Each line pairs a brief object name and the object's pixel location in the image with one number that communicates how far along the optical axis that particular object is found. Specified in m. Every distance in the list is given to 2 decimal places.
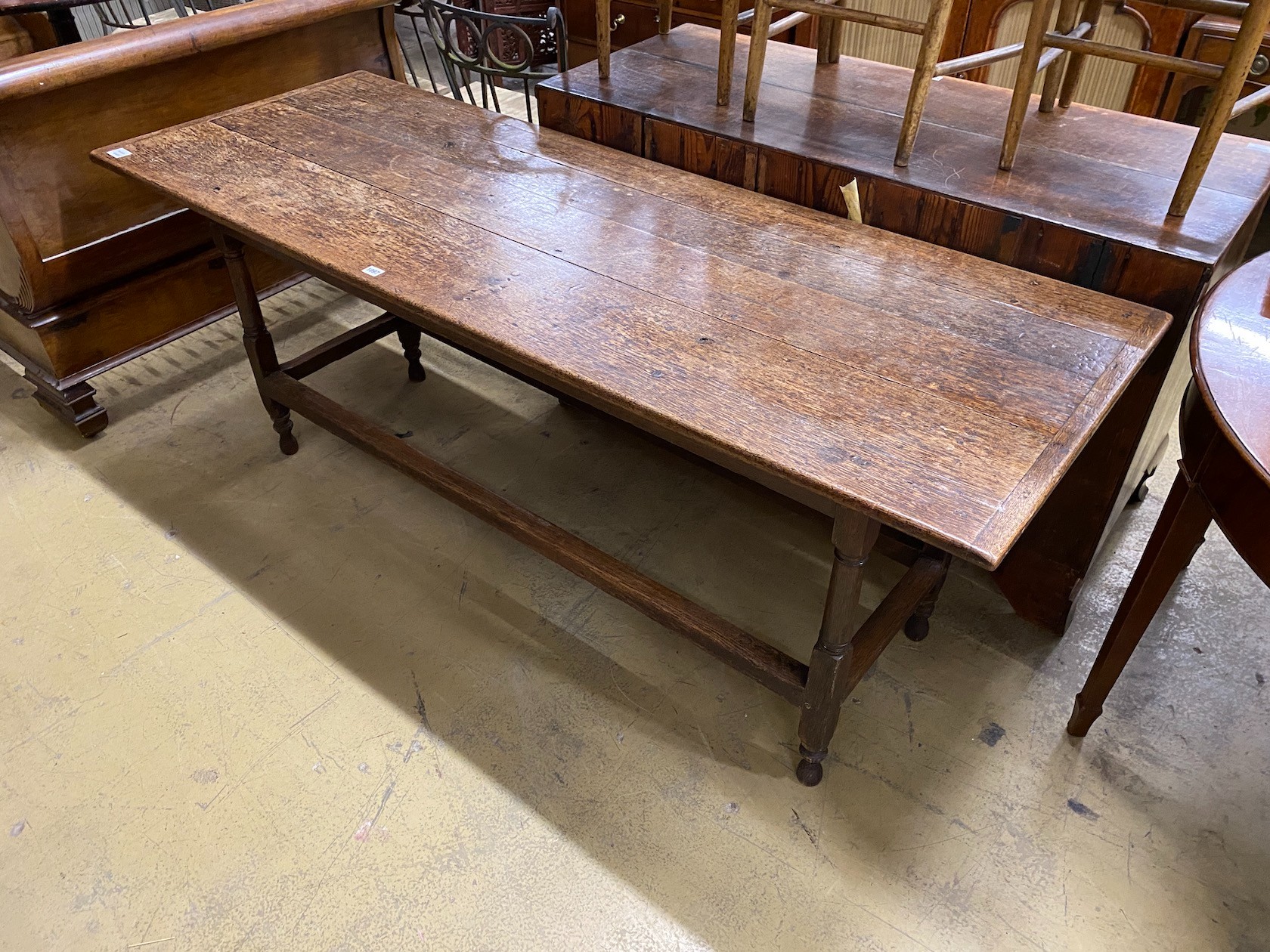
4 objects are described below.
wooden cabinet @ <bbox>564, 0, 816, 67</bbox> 4.17
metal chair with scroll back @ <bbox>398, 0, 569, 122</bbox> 2.23
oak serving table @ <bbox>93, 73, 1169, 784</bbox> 1.26
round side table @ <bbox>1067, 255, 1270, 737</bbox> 1.17
